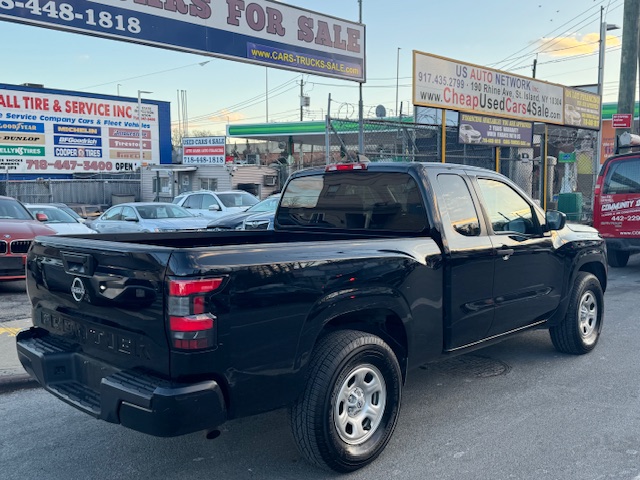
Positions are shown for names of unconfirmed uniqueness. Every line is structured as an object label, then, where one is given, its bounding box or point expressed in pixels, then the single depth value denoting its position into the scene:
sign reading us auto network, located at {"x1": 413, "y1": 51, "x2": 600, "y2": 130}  14.94
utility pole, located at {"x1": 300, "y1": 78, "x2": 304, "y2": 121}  56.81
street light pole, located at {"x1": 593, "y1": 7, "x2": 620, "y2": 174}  20.33
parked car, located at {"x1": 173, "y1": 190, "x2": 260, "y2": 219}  18.52
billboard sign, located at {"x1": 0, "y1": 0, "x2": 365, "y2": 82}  10.16
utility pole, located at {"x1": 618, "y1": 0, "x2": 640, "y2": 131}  15.62
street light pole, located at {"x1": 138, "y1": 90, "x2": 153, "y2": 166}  36.96
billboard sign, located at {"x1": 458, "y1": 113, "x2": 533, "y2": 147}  16.12
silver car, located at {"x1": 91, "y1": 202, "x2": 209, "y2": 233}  15.56
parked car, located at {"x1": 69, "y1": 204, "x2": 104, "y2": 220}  25.32
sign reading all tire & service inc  35.22
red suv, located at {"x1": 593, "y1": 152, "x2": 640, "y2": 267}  11.01
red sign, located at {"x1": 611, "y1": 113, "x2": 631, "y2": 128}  15.88
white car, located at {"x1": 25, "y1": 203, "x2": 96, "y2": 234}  12.79
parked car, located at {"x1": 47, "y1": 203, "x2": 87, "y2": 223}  14.44
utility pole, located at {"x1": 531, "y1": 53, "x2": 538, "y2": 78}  45.24
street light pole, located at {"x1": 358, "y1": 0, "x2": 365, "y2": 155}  12.78
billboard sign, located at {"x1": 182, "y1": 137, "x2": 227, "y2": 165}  40.31
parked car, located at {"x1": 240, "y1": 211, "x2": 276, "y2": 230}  14.20
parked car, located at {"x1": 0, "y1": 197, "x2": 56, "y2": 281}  8.85
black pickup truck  3.12
